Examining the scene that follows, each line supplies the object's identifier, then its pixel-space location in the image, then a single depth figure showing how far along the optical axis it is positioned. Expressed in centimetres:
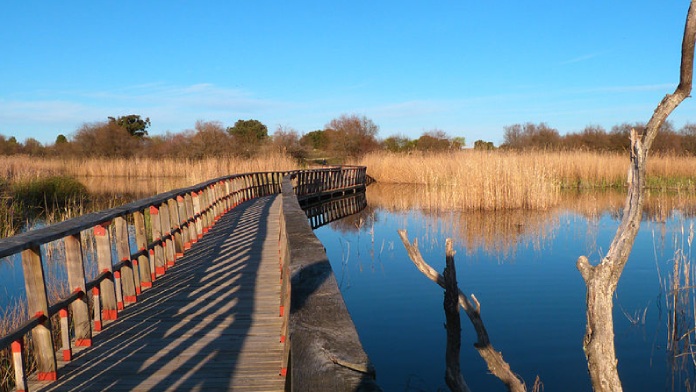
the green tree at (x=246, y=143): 4128
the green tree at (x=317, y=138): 7473
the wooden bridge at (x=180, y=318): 171
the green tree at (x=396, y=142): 6113
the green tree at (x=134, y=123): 6862
